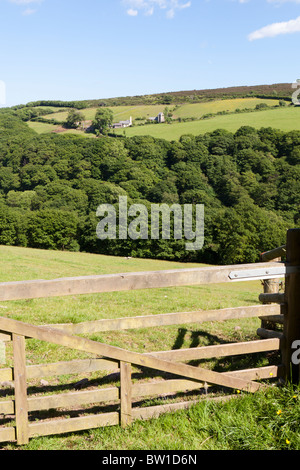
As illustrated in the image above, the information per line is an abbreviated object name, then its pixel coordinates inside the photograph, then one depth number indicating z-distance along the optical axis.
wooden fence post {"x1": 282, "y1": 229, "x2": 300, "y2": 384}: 4.20
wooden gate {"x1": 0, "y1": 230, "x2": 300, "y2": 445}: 3.50
